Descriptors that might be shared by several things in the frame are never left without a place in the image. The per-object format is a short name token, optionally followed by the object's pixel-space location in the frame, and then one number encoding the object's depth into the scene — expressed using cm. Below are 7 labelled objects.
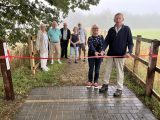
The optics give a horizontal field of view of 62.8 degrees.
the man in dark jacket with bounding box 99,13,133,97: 319
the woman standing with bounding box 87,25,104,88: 348
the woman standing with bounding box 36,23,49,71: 485
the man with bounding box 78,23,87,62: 602
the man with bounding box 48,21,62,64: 552
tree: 472
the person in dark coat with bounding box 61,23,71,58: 618
